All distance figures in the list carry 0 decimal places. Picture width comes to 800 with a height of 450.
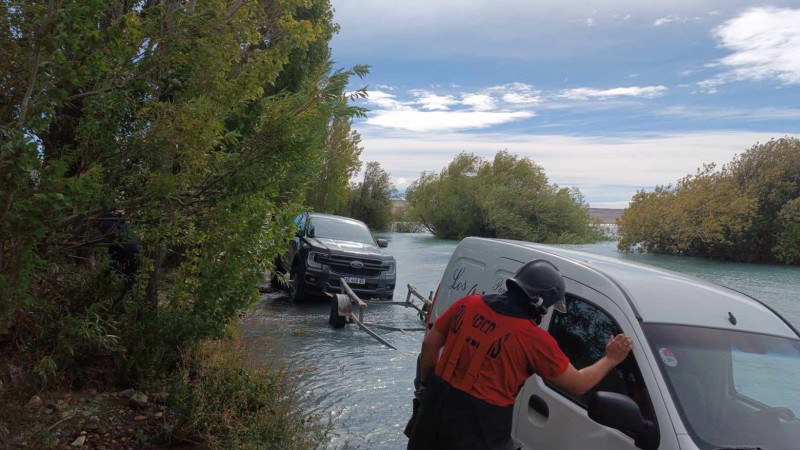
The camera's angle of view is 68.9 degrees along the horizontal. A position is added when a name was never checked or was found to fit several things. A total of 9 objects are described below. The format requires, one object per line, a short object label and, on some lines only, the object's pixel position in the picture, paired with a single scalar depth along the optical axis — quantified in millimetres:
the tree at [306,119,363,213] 34812
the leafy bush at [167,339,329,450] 4441
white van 2721
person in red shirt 2617
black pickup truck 12688
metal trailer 10164
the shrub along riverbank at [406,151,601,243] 42812
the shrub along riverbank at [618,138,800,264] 26891
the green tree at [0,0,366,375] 3020
